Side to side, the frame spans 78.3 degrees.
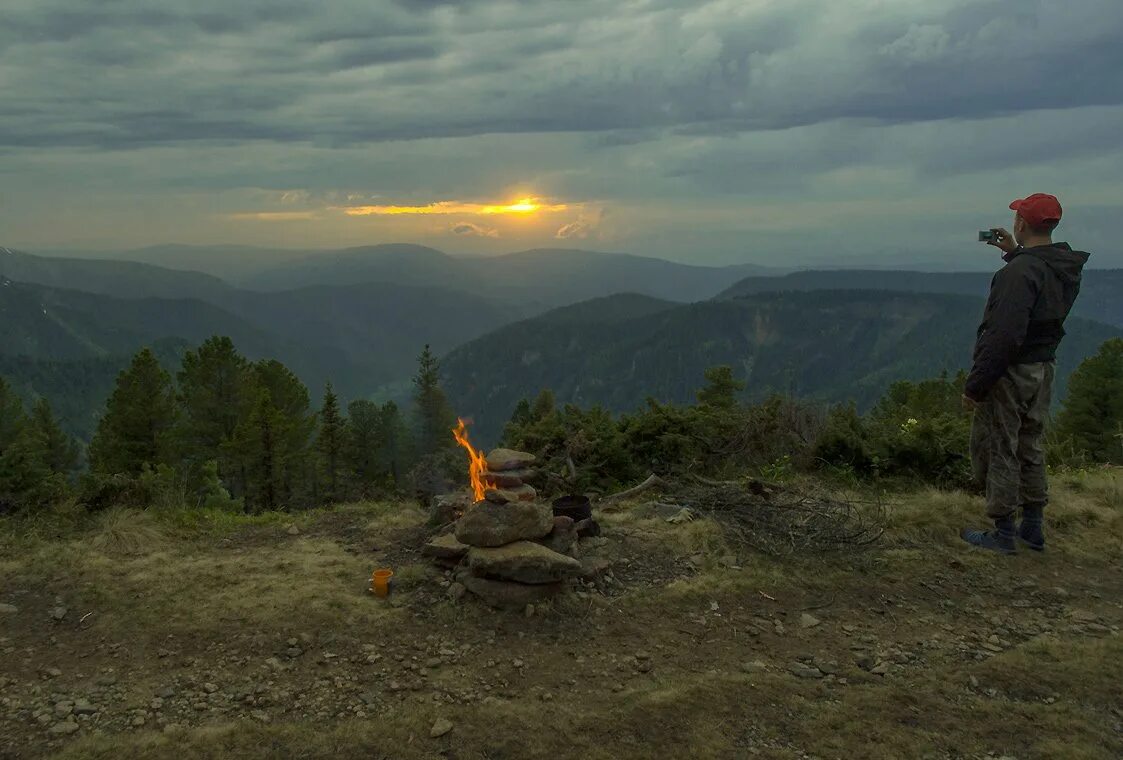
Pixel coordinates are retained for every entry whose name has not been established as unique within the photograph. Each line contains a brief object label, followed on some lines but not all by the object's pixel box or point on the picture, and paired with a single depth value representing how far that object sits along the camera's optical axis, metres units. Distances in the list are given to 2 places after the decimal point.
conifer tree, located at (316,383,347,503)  31.17
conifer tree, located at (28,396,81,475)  32.72
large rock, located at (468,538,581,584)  5.73
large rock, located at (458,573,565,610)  5.69
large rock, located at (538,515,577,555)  6.39
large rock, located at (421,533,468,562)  6.22
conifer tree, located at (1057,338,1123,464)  28.50
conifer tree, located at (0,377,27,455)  30.88
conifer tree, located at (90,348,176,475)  25.80
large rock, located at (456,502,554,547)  6.08
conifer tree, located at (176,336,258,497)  28.20
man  6.02
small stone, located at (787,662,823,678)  4.77
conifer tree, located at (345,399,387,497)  36.47
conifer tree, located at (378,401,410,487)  39.56
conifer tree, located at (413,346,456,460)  43.91
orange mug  5.89
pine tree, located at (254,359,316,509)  25.62
